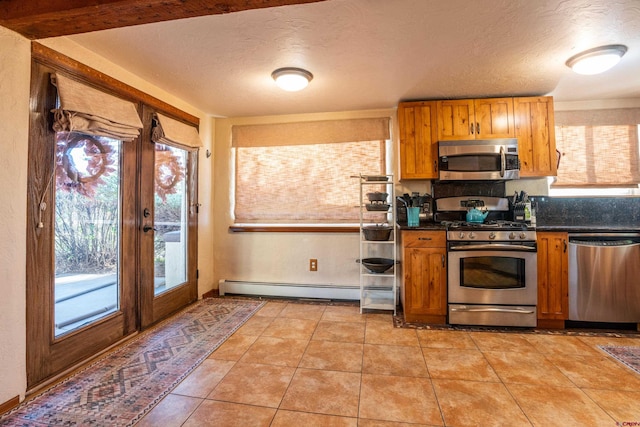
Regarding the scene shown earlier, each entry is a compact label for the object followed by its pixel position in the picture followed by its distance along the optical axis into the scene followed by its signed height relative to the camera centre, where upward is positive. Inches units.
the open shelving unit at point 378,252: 125.0 -16.0
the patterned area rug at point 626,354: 78.2 -39.9
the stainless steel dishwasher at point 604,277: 98.3 -21.3
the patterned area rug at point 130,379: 59.5 -39.4
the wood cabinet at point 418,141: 117.4 +29.9
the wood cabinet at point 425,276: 105.6 -21.7
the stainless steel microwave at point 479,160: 111.0 +21.3
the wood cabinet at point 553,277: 101.7 -21.7
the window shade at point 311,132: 131.3 +38.8
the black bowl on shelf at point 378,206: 116.9 +4.0
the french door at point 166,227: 101.3 -3.6
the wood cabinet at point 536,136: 112.7 +30.4
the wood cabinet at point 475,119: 114.5 +37.8
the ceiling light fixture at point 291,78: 92.8 +44.7
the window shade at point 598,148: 117.8 +26.9
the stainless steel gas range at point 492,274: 101.5 -20.8
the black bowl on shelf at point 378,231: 115.3 -5.9
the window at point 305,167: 132.2 +22.8
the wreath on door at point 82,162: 75.0 +15.4
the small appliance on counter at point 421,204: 125.0 +4.9
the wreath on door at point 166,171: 108.0 +18.0
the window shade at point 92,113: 71.0 +28.3
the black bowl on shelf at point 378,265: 116.0 -19.3
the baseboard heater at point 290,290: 132.3 -33.6
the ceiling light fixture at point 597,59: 80.2 +43.8
